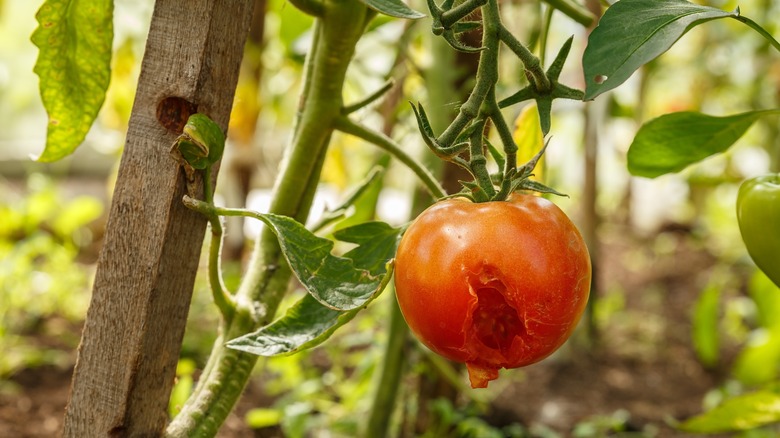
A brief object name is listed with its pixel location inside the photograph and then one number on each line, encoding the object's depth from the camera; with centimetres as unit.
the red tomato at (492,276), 37
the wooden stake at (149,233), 43
